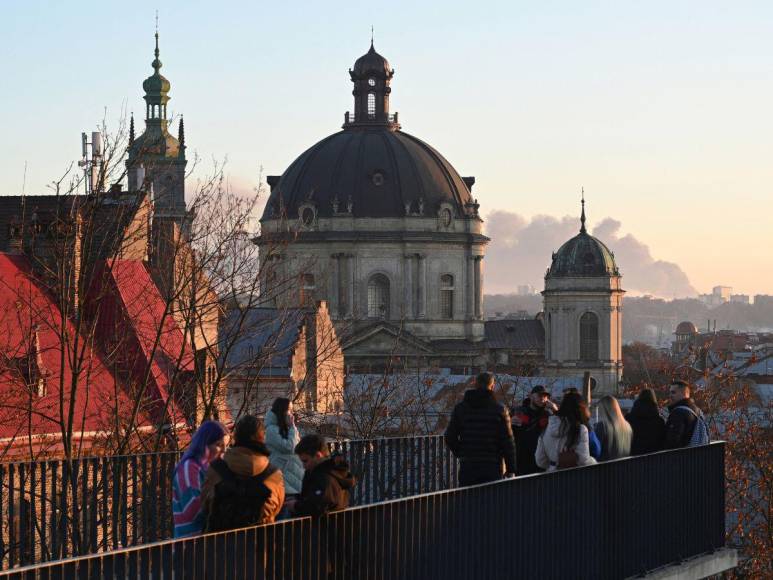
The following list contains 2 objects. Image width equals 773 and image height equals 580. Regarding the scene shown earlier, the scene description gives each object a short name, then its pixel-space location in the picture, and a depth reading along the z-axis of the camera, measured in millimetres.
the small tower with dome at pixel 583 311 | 138875
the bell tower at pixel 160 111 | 137000
